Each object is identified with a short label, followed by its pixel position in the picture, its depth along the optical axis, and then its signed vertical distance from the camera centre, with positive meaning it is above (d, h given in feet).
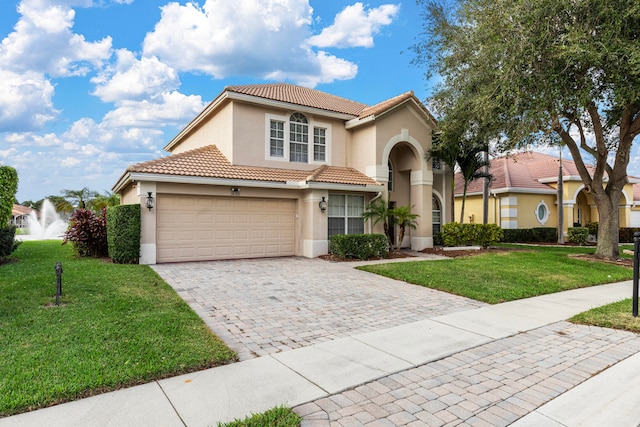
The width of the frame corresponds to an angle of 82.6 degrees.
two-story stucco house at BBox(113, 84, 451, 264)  41.47 +5.24
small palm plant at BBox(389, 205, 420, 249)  48.78 +0.12
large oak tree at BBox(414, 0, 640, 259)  34.60 +15.44
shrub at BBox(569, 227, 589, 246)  74.28 -3.47
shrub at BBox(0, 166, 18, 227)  32.37 +2.49
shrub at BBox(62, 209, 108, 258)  43.34 -1.83
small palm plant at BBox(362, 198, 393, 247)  49.06 +0.68
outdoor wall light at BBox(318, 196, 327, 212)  47.65 +1.76
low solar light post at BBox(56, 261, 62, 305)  21.05 -3.71
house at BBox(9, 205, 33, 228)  150.53 +1.18
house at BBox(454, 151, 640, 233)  78.48 +4.68
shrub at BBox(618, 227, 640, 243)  84.74 -3.72
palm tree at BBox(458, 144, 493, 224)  55.87 +8.97
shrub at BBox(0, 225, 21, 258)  38.68 -2.51
